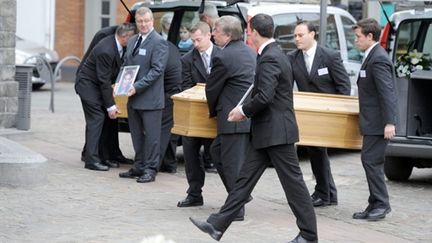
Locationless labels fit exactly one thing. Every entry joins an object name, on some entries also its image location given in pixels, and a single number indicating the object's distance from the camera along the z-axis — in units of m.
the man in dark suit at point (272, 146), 8.97
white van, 14.98
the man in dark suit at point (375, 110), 10.34
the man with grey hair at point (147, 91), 12.05
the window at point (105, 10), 28.19
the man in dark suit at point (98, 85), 12.80
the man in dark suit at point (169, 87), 12.54
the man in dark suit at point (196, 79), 10.79
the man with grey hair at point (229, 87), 10.04
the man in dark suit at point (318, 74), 11.04
